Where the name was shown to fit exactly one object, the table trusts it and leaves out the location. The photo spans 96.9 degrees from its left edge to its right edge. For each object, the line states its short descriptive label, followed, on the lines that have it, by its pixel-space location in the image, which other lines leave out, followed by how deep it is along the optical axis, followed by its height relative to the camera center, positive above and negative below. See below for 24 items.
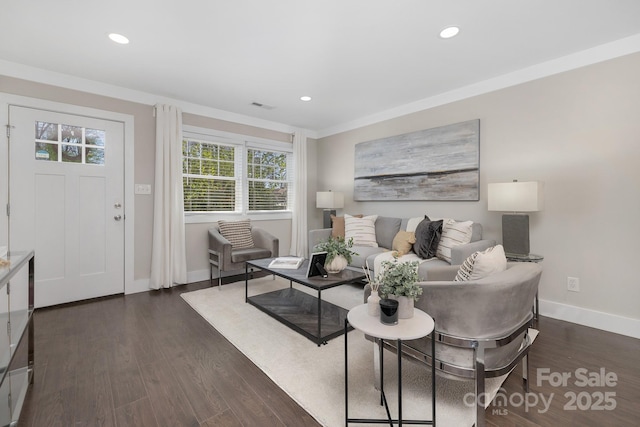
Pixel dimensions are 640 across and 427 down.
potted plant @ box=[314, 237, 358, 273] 2.69 -0.43
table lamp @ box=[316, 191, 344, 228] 4.90 +0.14
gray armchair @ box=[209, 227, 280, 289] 3.76 -0.58
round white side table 1.21 -0.53
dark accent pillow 3.26 -0.34
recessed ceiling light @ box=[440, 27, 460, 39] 2.37 +1.52
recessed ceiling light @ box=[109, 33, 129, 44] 2.47 +1.53
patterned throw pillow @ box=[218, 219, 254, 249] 4.24 -0.34
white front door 3.04 +0.11
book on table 3.03 -0.58
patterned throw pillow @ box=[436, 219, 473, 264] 3.13 -0.30
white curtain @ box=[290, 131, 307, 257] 5.32 +0.17
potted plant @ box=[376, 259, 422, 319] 1.34 -0.37
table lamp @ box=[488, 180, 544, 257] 2.65 +0.04
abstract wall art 3.49 +0.63
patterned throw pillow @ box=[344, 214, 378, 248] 4.12 -0.29
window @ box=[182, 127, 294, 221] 4.30 +0.60
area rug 1.55 -1.09
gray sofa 2.79 -0.40
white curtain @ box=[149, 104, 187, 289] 3.80 +0.05
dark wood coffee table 2.41 -1.02
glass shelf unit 1.39 -0.75
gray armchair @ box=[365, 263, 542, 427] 1.37 -0.58
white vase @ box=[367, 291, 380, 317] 1.43 -0.48
